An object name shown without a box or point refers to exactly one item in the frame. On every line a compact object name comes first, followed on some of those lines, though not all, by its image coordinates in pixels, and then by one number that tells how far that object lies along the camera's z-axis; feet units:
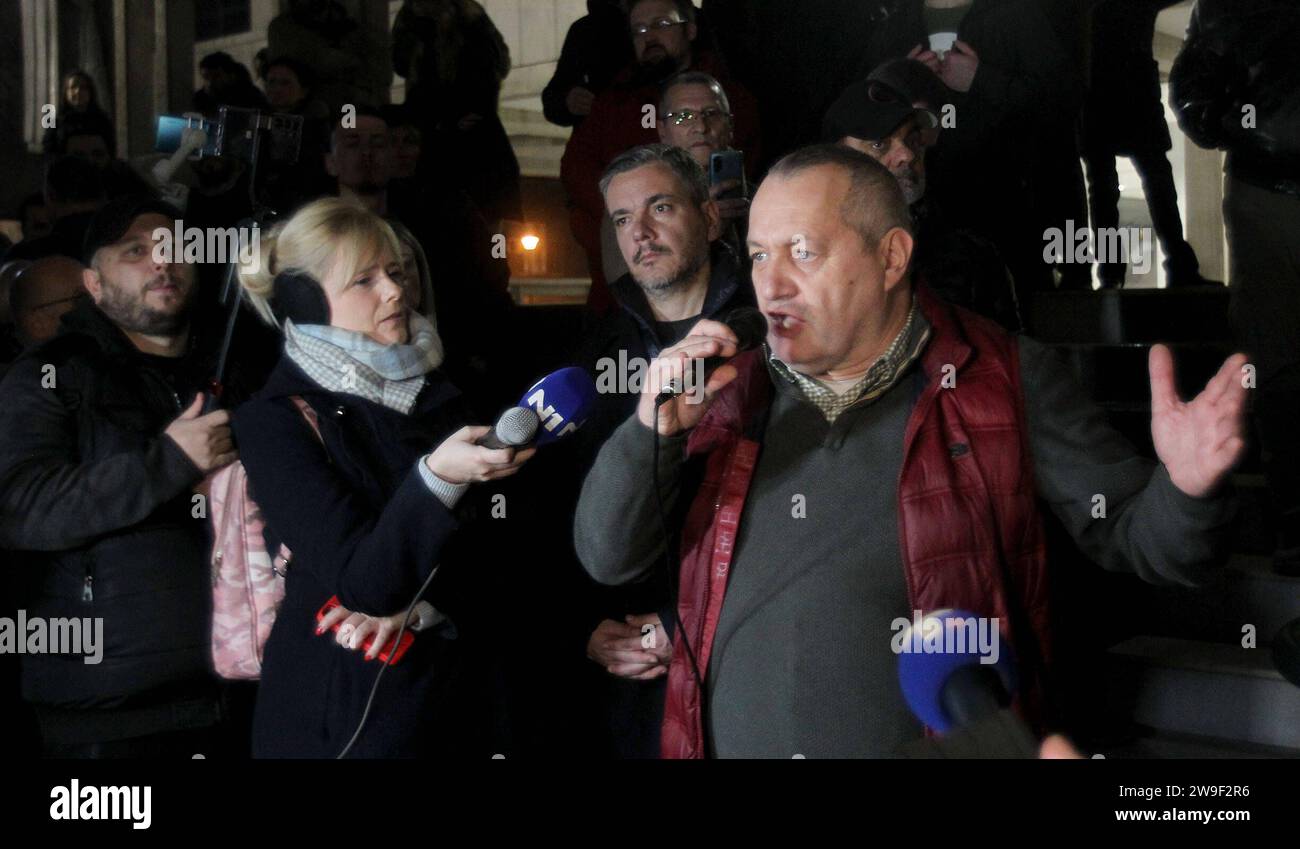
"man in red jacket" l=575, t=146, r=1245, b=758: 6.58
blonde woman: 7.25
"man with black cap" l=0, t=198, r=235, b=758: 9.38
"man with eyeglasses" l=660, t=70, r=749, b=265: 12.77
